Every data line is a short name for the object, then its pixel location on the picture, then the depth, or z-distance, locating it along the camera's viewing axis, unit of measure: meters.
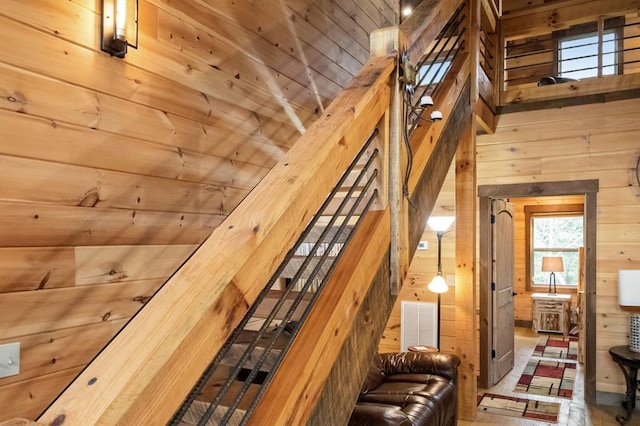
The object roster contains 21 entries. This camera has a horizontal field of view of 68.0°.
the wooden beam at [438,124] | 2.20
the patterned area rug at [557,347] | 6.66
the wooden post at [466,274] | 3.81
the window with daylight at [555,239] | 8.48
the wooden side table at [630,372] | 3.94
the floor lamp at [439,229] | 4.09
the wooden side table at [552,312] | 7.87
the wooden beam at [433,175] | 2.16
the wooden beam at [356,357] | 1.38
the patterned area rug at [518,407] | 4.20
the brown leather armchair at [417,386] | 3.06
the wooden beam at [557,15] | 4.45
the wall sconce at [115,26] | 1.82
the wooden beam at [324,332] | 1.17
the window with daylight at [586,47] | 7.04
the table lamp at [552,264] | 8.10
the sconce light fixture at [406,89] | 1.71
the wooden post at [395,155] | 1.67
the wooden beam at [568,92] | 4.35
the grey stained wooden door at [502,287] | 5.12
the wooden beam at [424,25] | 1.89
